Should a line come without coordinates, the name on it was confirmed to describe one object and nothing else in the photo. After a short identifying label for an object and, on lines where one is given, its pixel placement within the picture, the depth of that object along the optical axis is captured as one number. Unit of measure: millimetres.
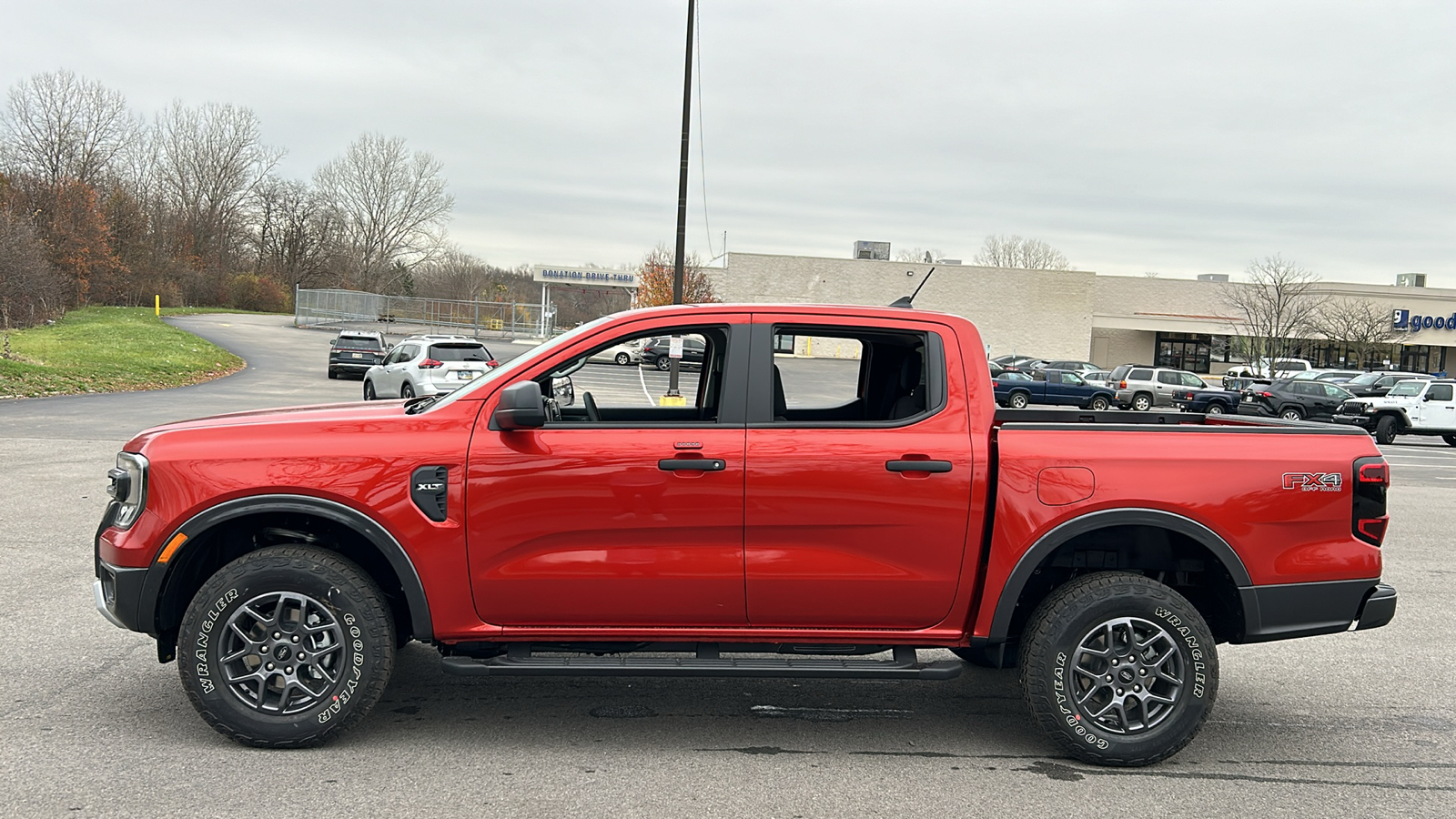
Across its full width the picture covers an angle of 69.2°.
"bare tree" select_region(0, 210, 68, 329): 34219
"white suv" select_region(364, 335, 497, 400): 22109
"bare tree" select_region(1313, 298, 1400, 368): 59375
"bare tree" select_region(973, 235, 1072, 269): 112438
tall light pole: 23031
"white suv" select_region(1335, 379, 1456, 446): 24844
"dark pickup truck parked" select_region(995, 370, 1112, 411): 34781
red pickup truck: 4195
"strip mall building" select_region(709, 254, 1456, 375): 64500
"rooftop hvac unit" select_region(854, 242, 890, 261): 63188
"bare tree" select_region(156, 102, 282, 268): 72125
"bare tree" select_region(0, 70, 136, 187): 57344
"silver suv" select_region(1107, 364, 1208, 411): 35625
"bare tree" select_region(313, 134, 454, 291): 83562
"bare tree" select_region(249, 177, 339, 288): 78312
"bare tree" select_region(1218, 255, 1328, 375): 58344
